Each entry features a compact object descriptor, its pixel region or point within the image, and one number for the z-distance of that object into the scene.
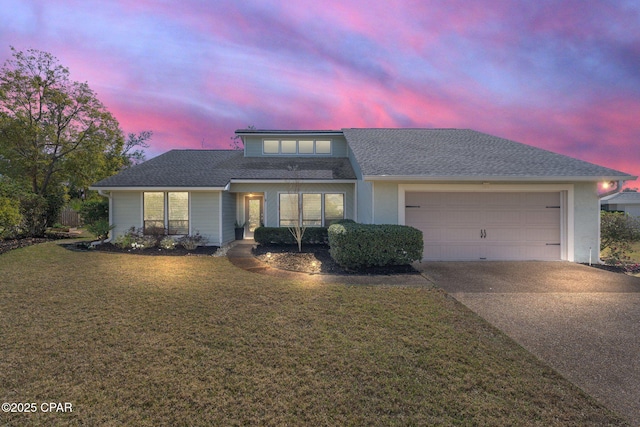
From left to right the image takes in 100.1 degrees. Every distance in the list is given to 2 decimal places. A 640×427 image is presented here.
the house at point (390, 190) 8.68
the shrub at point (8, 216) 10.00
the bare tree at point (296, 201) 12.30
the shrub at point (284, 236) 11.78
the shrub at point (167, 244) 10.94
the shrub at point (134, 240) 10.90
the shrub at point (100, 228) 10.93
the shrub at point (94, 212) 13.16
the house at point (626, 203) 29.52
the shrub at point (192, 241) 11.02
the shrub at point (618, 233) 8.58
